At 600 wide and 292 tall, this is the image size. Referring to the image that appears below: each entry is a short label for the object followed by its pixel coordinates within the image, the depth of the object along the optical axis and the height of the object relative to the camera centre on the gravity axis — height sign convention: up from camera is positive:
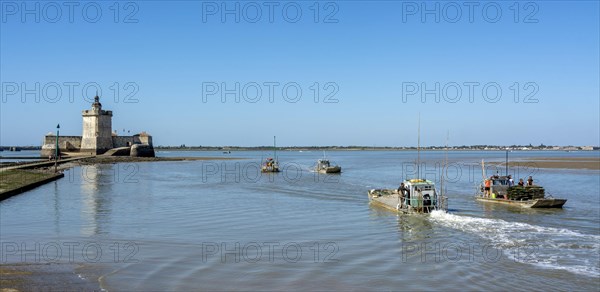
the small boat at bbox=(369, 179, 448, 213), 28.03 -2.85
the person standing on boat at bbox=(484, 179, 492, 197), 35.25 -2.76
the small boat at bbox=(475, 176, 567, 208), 31.17 -3.17
